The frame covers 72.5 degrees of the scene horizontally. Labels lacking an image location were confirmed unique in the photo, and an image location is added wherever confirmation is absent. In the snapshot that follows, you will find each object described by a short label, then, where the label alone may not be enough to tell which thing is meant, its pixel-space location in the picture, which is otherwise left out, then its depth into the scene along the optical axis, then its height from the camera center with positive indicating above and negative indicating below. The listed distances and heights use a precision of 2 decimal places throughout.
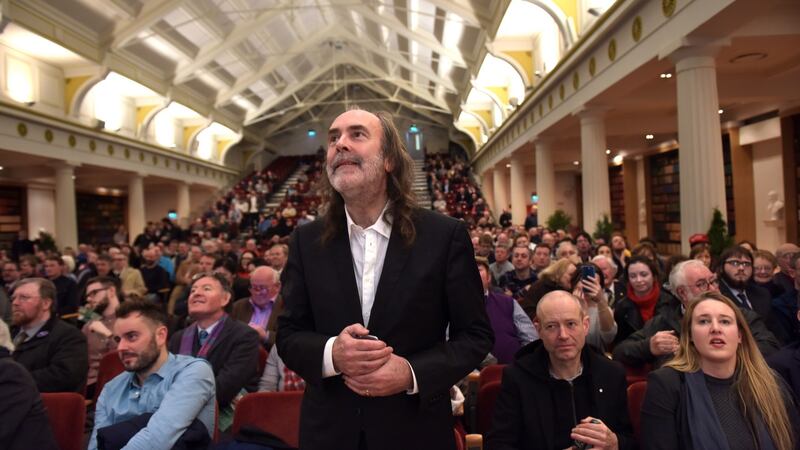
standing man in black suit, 1.46 -0.22
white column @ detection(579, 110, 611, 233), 10.97 +1.07
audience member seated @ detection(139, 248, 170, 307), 8.23 -0.63
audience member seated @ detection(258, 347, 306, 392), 3.59 -0.98
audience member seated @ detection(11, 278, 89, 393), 3.58 -0.70
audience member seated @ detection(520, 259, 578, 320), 4.65 -0.54
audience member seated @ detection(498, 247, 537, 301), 6.16 -0.65
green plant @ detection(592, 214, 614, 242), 10.51 -0.23
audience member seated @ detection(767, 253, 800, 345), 3.95 -0.80
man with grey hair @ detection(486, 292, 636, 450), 2.35 -0.76
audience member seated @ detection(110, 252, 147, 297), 7.47 -0.54
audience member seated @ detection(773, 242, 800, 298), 5.15 -0.56
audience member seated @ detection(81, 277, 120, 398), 4.63 -0.71
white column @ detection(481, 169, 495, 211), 29.67 +1.94
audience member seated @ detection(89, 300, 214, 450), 2.50 -0.75
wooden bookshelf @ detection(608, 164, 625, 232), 23.02 +0.90
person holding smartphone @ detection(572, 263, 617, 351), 3.46 -0.63
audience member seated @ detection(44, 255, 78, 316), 6.78 -0.60
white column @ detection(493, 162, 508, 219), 25.76 +1.53
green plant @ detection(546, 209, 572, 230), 13.60 -0.07
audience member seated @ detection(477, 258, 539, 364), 4.17 -0.82
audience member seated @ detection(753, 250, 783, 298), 5.12 -0.60
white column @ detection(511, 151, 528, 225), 19.73 +1.10
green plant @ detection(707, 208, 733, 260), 6.76 -0.31
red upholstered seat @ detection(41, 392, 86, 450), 2.89 -0.92
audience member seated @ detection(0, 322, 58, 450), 2.38 -0.76
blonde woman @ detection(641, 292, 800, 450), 2.11 -0.74
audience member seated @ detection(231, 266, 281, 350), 4.82 -0.64
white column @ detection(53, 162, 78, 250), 16.00 +0.95
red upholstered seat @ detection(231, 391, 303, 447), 2.97 -0.99
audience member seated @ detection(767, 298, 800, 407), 2.62 -0.76
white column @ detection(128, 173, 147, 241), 21.44 +1.32
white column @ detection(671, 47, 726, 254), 6.93 +1.03
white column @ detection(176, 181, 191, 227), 26.48 +1.56
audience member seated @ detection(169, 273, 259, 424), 3.37 -0.71
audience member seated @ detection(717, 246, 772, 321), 4.23 -0.58
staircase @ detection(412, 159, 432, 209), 24.15 +1.67
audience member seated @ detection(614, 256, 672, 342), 4.02 -0.63
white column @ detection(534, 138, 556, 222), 15.45 +1.16
